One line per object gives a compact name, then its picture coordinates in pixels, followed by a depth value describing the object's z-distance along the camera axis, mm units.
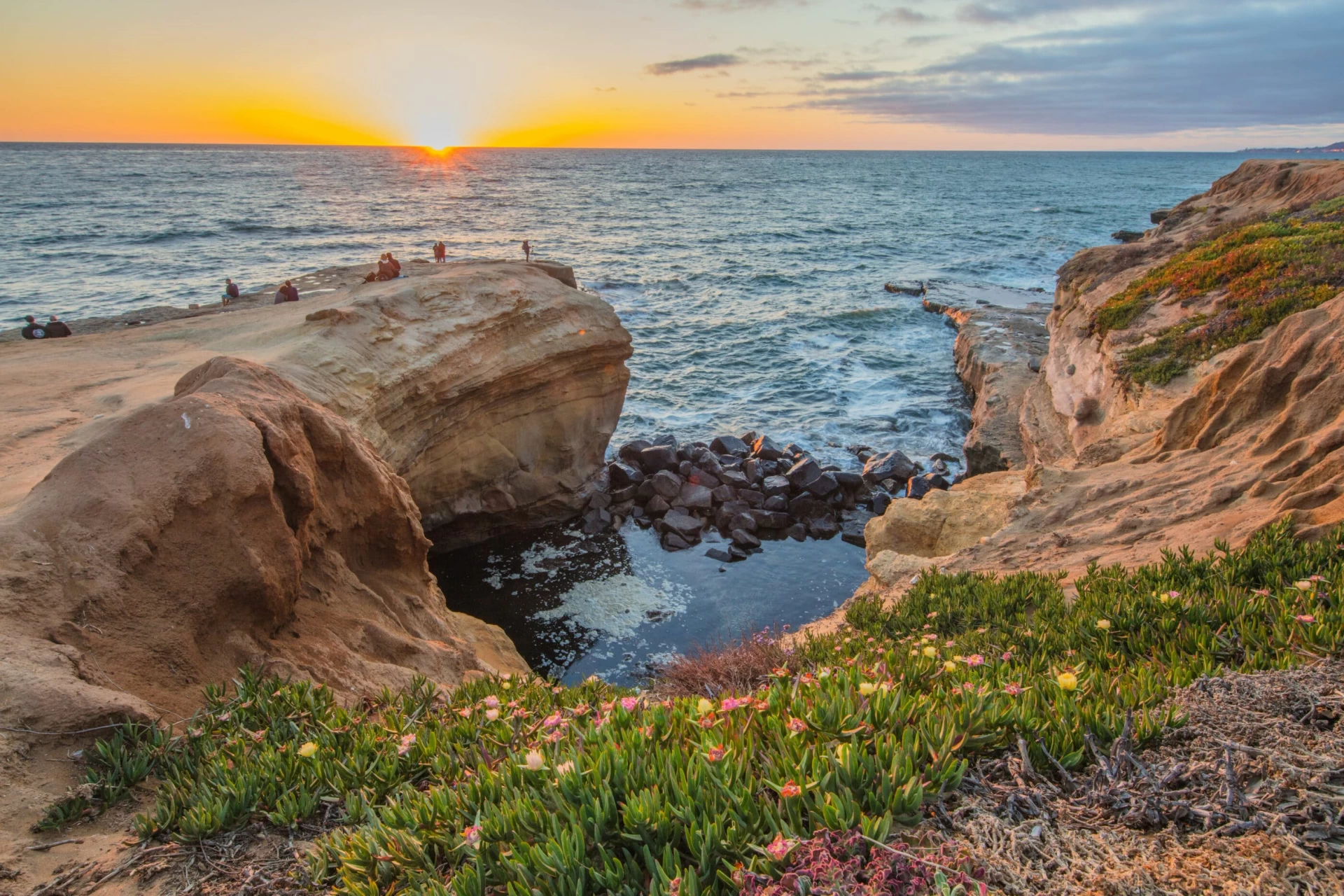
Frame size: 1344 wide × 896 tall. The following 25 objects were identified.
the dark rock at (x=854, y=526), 17281
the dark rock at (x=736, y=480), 19000
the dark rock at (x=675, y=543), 16953
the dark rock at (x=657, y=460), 19656
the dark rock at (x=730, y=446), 21062
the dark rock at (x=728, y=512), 17734
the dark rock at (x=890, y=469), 19469
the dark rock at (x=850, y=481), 18922
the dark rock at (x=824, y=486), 18344
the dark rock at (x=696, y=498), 18156
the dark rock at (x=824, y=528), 17531
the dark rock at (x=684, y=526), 17312
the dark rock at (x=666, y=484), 18469
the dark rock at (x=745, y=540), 16906
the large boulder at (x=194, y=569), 5238
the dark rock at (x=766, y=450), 20609
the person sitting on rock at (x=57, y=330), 16734
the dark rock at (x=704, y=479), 18984
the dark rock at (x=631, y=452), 20188
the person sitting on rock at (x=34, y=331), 16719
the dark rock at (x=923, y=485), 18562
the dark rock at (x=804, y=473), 18703
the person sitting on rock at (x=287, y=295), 18500
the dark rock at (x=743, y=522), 17359
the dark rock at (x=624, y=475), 19125
